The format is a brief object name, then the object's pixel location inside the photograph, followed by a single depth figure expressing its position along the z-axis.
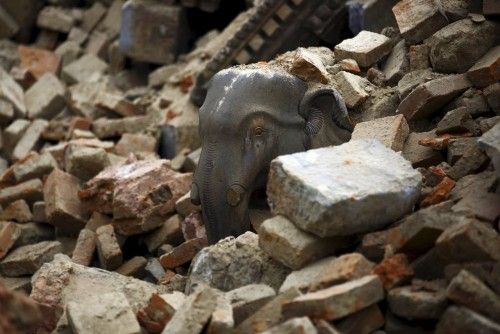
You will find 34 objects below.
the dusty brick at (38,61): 8.52
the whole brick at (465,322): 2.92
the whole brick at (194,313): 3.14
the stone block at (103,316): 3.33
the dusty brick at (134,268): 4.90
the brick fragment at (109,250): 4.93
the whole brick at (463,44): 4.50
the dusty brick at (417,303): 3.05
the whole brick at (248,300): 3.29
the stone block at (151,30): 7.63
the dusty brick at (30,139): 6.99
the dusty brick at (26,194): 5.93
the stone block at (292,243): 3.46
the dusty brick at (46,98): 7.67
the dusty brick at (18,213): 5.79
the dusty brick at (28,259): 5.10
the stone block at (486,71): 4.27
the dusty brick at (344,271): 3.19
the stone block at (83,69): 8.23
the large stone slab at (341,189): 3.35
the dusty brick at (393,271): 3.20
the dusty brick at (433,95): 4.35
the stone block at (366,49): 4.93
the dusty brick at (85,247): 5.07
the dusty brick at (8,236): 5.34
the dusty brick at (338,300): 3.03
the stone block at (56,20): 9.09
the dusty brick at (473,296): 3.00
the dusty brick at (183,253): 4.61
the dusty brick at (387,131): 4.19
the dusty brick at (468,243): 3.15
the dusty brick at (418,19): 4.79
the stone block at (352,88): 4.67
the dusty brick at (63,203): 5.48
